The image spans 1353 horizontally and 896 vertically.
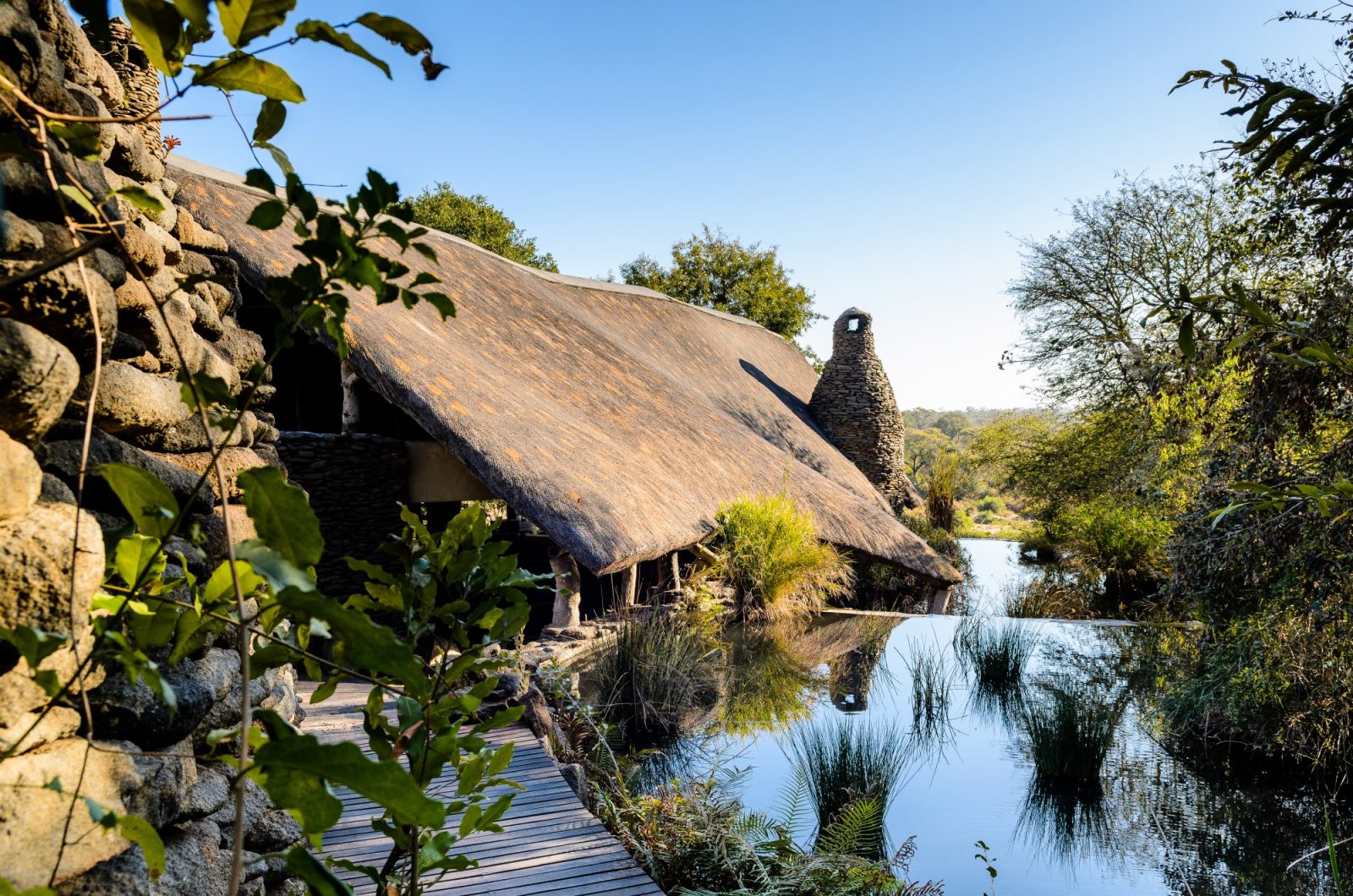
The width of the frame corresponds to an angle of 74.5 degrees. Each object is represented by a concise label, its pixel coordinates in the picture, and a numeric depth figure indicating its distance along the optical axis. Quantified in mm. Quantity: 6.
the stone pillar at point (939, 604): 11289
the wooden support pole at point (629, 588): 7910
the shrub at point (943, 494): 16703
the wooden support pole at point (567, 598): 7285
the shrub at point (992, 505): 40156
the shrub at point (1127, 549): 12578
